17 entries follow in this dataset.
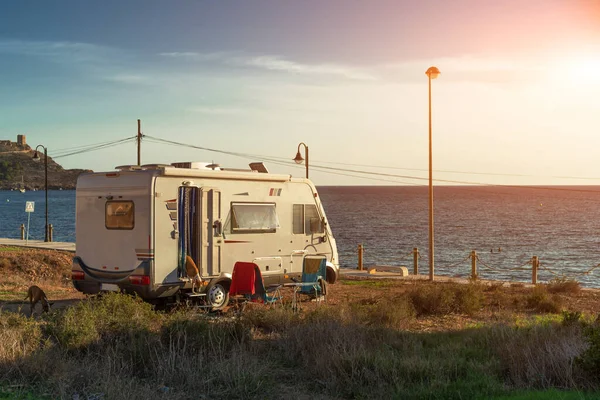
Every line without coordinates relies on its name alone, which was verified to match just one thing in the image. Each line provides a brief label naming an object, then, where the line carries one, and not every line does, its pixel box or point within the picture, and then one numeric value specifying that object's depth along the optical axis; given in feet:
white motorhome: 40.42
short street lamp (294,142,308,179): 88.27
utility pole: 115.34
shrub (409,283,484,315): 45.09
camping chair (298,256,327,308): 48.88
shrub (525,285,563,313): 48.78
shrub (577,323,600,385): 25.18
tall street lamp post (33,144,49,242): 115.49
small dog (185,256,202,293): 41.73
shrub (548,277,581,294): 60.08
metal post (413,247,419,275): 79.56
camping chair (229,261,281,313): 43.78
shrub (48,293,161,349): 29.27
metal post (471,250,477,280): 74.97
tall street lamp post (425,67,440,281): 68.90
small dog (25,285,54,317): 41.09
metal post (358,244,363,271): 82.92
